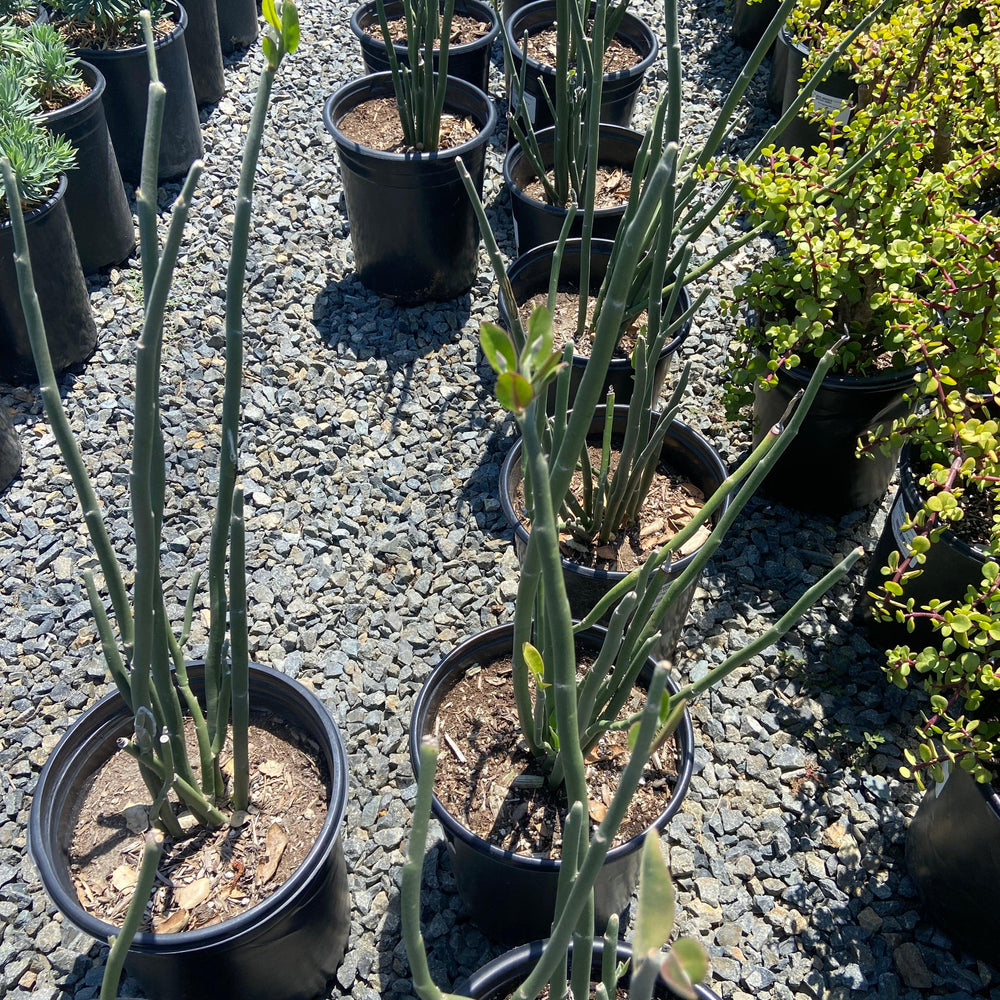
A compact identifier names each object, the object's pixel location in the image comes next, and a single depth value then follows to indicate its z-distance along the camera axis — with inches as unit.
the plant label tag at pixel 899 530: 70.4
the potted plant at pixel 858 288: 67.1
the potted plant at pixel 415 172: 99.9
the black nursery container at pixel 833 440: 79.5
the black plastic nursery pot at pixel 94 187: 100.2
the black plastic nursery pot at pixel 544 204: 100.1
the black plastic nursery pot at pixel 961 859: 55.8
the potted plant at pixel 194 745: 36.3
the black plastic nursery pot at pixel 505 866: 52.9
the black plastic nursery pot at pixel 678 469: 68.8
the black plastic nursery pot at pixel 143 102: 112.4
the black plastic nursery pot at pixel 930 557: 66.9
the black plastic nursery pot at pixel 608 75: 118.6
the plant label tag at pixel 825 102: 113.7
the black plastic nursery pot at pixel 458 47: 123.5
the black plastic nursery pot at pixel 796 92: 115.3
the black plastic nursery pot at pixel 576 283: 86.3
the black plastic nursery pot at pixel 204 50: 127.8
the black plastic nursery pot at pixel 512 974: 44.1
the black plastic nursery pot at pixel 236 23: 142.3
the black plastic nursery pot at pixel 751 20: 145.6
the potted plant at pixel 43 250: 87.3
